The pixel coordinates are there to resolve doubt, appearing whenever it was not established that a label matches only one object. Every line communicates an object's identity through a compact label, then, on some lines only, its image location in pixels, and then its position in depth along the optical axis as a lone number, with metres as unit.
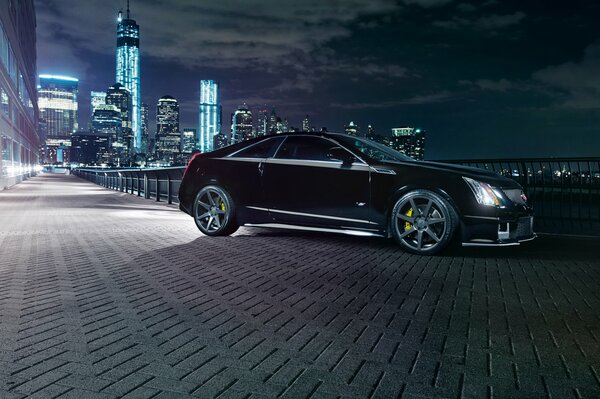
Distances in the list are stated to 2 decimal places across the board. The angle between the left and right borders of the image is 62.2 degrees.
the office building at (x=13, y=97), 30.58
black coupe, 6.48
